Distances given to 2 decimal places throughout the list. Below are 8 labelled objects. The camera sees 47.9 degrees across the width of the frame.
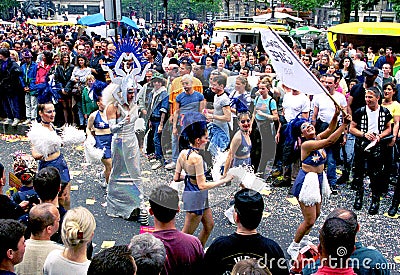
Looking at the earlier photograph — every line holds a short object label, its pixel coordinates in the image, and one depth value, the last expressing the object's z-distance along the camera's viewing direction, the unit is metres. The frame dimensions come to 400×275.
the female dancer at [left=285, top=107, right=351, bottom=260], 4.54
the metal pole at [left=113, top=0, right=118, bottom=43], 8.89
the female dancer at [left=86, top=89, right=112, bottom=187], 6.02
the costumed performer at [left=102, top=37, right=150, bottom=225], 5.09
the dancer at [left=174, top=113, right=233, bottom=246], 4.05
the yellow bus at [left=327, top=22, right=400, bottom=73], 16.25
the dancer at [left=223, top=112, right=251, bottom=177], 4.50
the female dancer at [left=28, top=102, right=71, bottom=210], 4.90
